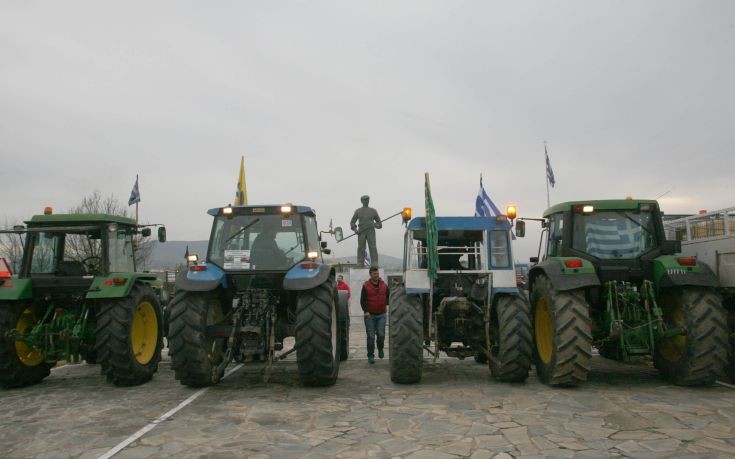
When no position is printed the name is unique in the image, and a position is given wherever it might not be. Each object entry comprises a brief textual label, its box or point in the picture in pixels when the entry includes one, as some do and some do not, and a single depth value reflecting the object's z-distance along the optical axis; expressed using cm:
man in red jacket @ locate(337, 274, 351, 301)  1356
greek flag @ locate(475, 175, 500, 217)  1959
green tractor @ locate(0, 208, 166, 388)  809
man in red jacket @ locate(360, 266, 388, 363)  1088
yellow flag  1700
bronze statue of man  1187
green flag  814
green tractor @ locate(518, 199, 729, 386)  732
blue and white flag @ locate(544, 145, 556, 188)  2189
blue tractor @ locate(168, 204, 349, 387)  762
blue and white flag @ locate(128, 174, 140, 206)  2081
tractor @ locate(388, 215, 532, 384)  792
